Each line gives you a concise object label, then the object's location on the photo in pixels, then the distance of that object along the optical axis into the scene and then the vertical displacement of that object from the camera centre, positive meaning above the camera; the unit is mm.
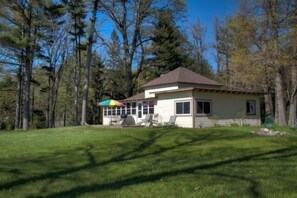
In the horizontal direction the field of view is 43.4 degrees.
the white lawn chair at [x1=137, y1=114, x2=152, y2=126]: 26870 -141
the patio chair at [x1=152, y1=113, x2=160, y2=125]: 26734 -68
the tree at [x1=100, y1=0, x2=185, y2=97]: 40344 +10288
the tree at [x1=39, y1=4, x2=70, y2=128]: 38197 +7523
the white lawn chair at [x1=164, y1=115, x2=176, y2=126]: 24609 -200
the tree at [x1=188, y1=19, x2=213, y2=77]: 48594 +8940
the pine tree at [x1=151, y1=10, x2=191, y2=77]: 40438 +7658
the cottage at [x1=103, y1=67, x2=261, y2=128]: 24234 +1070
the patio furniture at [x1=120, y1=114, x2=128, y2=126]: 28744 -141
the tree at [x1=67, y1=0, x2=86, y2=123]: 33969 +9328
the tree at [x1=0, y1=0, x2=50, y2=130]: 29172 +7879
